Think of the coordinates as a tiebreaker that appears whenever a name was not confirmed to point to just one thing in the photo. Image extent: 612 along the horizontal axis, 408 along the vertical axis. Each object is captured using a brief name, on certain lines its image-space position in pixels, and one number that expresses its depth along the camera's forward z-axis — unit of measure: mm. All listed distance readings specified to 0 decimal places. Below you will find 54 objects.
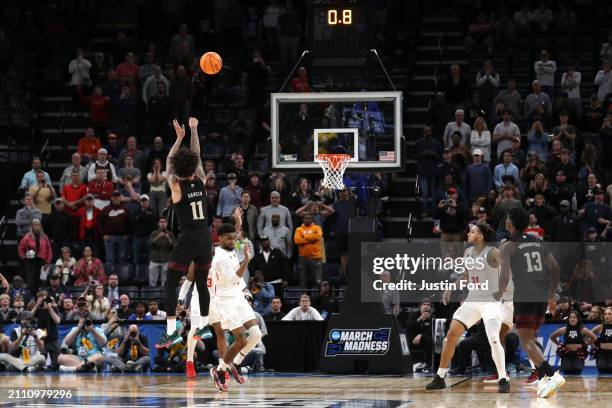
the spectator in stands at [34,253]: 24609
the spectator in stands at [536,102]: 26281
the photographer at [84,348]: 22000
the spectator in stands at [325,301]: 22172
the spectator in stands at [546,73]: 27281
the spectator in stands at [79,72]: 29703
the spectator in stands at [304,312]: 21453
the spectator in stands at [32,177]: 26312
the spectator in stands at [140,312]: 22453
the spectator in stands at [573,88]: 26531
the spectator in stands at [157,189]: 25172
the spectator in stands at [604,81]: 26750
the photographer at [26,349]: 22094
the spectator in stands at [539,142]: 25141
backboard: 19750
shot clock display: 20141
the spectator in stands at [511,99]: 26797
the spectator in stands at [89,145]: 27234
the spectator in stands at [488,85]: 27312
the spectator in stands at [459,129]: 25562
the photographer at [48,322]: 22312
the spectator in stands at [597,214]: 22953
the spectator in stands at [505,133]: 25438
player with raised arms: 13859
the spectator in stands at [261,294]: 22328
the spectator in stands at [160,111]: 27969
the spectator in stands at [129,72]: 29094
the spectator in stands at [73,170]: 26016
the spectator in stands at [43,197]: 26078
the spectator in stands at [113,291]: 23266
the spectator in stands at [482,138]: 25266
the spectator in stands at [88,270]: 24141
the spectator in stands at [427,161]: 25406
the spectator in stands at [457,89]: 27750
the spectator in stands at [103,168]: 25703
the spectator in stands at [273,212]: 23938
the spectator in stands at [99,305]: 22859
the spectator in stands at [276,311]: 21891
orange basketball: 15945
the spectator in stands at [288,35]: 28047
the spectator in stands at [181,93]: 27828
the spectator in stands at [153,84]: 28484
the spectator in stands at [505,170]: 24172
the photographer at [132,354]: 21797
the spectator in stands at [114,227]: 24875
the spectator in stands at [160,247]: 23781
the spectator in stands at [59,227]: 25297
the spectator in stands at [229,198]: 24359
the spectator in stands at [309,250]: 23266
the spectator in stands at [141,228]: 24781
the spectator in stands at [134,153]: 26391
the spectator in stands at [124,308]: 22609
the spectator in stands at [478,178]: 24250
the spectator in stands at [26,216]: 25547
